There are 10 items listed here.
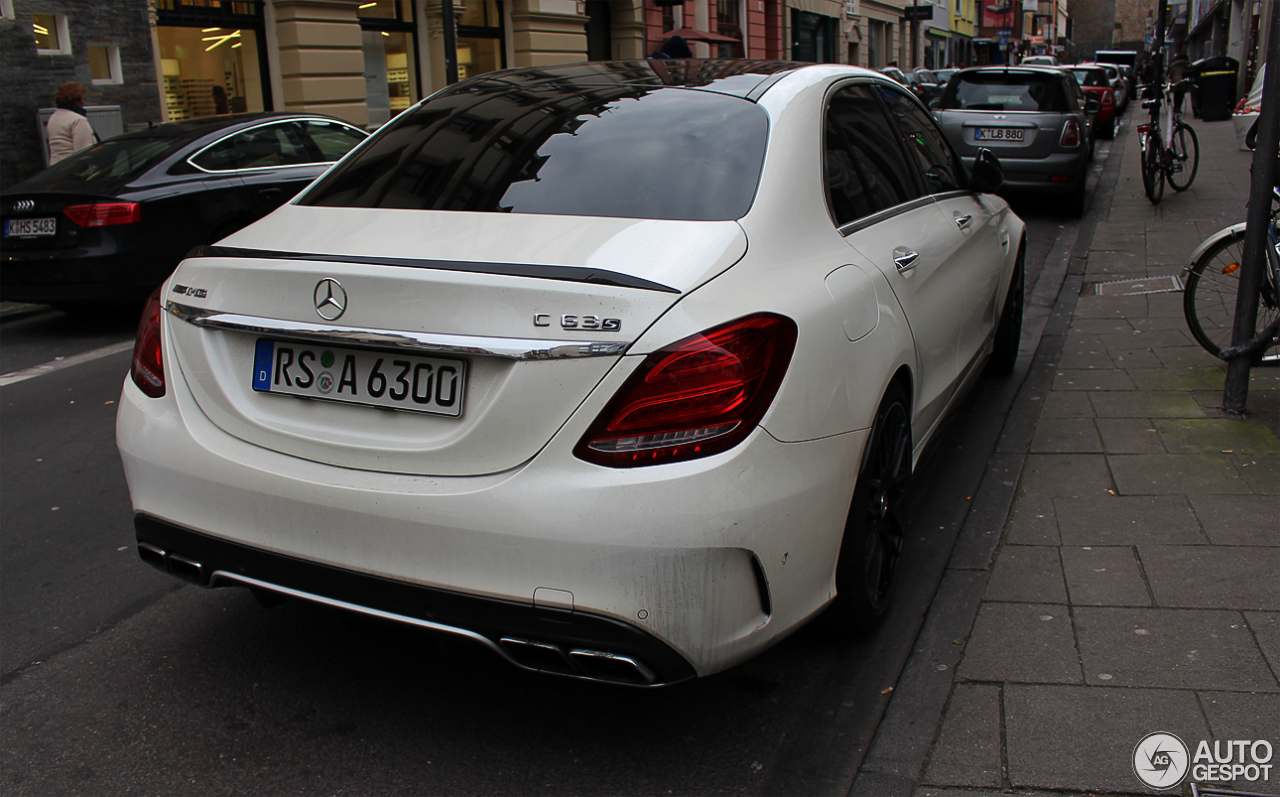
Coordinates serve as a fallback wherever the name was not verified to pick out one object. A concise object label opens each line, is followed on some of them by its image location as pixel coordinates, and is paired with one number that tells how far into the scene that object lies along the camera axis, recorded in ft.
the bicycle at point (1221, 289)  17.11
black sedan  25.12
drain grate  26.25
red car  76.02
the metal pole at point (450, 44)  41.47
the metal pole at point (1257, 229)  15.30
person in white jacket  37.50
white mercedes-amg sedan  7.32
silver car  38.60
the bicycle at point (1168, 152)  40.11
